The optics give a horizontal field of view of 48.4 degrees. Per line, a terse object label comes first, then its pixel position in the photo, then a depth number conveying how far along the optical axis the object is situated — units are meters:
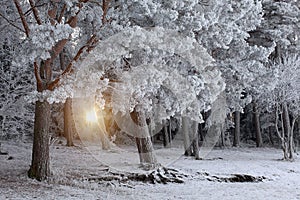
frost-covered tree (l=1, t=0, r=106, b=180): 6.81
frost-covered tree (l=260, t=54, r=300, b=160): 14.58
